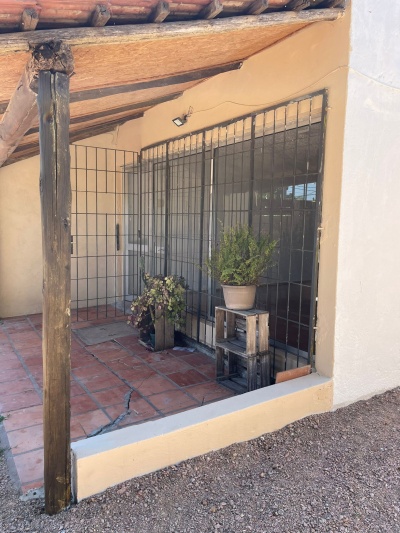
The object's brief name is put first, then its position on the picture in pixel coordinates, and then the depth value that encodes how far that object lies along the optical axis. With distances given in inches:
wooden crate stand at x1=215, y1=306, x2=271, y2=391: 122.6
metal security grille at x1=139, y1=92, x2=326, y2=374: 128.3
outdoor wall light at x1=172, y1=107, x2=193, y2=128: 170.9
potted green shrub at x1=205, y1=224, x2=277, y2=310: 122.6
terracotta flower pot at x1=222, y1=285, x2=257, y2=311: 125.6
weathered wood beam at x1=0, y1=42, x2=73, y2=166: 69.1
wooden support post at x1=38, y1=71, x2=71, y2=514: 72.5
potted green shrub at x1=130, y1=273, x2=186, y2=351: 164.1
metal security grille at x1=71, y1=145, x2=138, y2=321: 231.3
